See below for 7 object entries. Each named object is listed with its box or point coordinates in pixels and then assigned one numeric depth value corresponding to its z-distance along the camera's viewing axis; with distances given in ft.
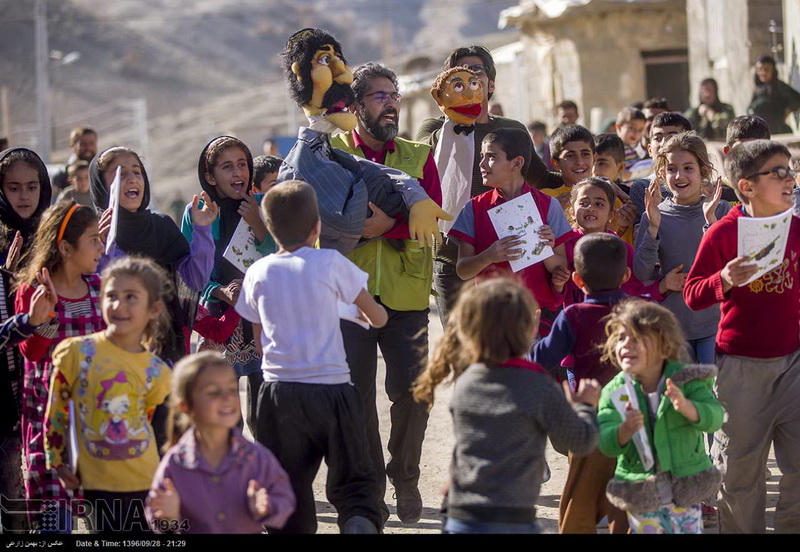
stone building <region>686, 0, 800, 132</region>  52.85
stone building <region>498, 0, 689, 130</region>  71.00
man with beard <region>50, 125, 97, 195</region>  38.60
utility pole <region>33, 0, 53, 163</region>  117.19
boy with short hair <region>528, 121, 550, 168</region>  45.07
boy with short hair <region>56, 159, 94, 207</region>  36.47
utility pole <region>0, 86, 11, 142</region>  139.60
